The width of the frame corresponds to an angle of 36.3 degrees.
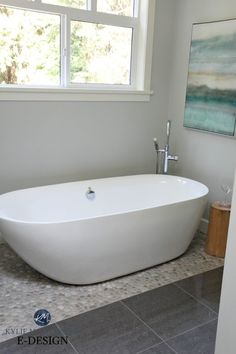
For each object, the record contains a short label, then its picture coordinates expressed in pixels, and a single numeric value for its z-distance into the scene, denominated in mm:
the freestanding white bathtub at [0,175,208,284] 2311
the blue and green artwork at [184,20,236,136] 3088
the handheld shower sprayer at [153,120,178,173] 3449
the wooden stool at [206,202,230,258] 3047
